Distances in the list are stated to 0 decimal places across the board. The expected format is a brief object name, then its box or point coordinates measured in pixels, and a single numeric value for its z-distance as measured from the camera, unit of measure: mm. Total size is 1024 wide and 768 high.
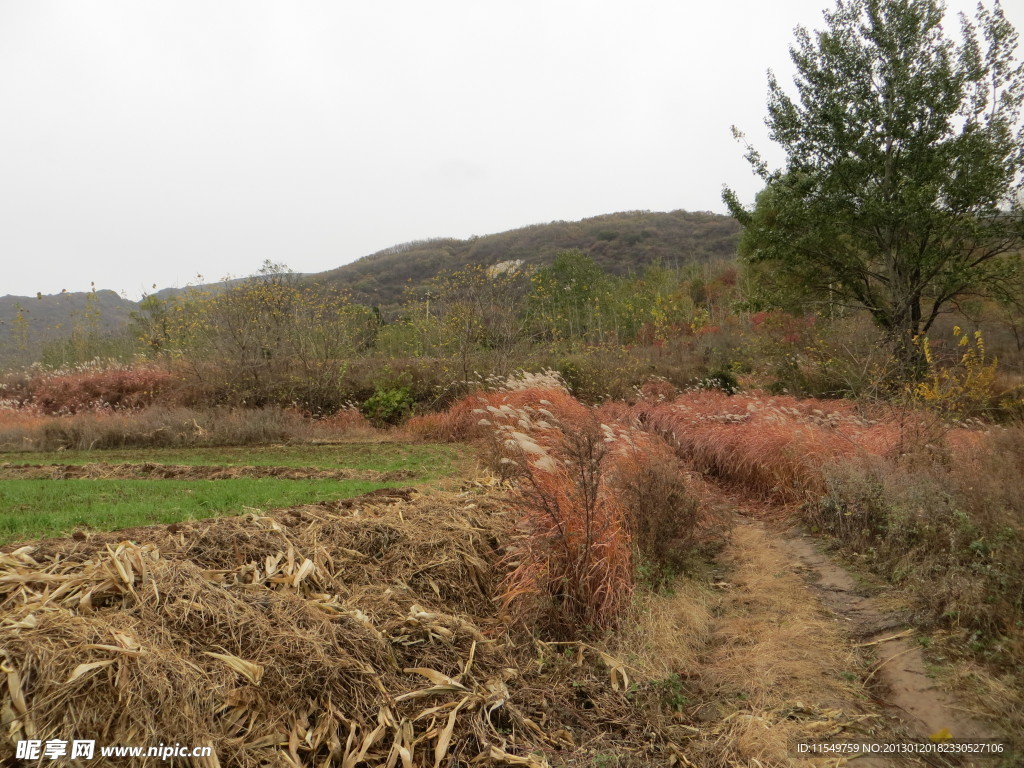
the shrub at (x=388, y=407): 16984
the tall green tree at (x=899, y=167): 14219
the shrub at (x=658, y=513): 6020
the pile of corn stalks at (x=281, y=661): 2783
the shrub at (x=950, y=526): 3908
